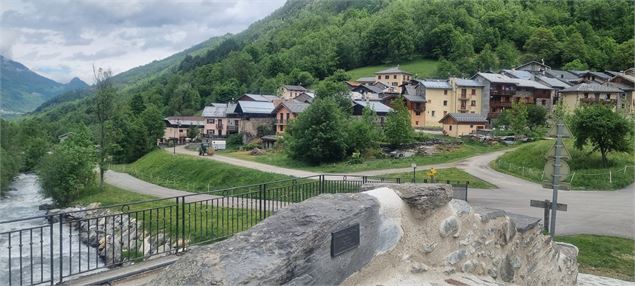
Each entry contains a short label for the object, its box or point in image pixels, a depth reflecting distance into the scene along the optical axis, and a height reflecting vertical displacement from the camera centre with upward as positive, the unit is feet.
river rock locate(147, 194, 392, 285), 13.80 -3.89
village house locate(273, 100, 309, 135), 198.49 +5.39
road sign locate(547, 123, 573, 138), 36.35 -0.01
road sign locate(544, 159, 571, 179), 35.75 -2.74
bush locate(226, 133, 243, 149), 205.11 -7.19
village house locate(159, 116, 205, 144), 244.87 -2.41
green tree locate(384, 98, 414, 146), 141.38 -0.84
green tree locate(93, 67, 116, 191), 122.62 +2.82
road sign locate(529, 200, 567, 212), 38.73 -5.72
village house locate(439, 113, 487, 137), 165.68 +1.93
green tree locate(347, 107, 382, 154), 134.41 -2.77
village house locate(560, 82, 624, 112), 199.21 +15.80
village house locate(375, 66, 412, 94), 287.89 +30.19
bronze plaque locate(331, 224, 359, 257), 16.76 -3.96
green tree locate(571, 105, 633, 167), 97.30 +0.52
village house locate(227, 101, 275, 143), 210.38 +2.98
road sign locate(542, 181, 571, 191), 37.96 -4.21
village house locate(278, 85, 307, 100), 267.80 +18.69
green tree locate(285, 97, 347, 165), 128.77 -2.53
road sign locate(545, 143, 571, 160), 35.78 -1.63
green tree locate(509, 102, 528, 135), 156.46 +3.28
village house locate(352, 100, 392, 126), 190.19 +7.38
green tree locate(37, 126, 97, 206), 107.86 -11.70
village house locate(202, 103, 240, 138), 227.61 +0.76
